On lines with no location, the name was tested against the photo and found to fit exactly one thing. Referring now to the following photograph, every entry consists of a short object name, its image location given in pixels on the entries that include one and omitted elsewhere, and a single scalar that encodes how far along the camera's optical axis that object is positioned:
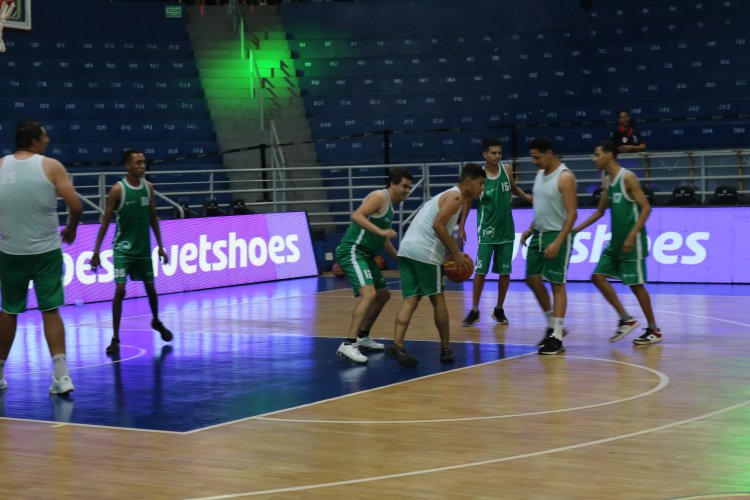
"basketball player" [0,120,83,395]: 8.23
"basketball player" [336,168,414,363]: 9.76
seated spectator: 18.06
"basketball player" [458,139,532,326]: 12.26
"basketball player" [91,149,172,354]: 11.20
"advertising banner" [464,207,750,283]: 16.30
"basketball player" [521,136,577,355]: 10.14
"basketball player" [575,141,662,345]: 10.55
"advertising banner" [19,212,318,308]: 15.79
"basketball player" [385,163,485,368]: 9.45
